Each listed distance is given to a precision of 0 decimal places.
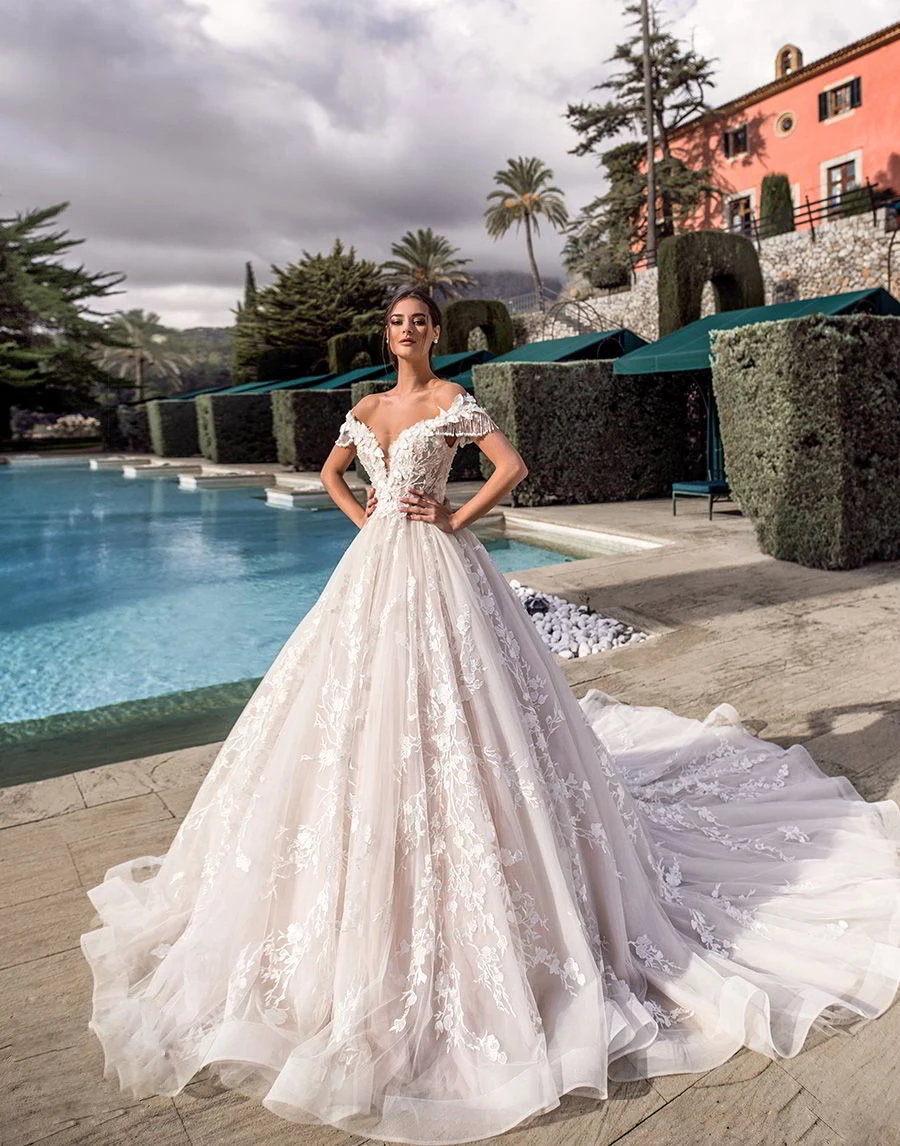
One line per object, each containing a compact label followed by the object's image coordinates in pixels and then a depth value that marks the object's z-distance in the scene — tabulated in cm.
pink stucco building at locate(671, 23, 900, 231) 2603
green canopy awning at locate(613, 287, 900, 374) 1063
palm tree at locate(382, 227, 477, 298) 5250
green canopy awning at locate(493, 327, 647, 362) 1456
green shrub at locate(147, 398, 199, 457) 3017
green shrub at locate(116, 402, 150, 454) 3481
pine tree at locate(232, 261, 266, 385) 3988
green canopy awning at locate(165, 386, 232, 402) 3056
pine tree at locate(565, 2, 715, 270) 3197
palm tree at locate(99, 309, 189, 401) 6831
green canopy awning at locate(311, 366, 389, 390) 2220
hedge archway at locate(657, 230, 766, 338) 1541
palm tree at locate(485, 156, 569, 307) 5322
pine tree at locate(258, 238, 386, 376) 3844
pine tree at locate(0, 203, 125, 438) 3934
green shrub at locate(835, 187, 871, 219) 2181
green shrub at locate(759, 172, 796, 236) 2484
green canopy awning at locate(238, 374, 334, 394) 2472
